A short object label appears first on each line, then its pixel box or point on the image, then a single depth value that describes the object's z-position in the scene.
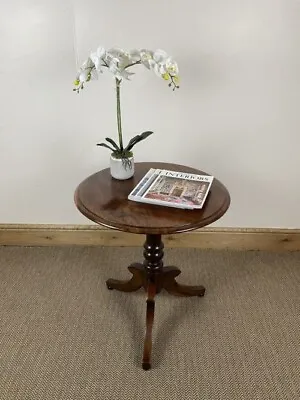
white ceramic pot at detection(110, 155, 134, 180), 1.88
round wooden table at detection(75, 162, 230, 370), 1.59
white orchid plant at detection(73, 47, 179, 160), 1.69
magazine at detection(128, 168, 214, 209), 1.69
